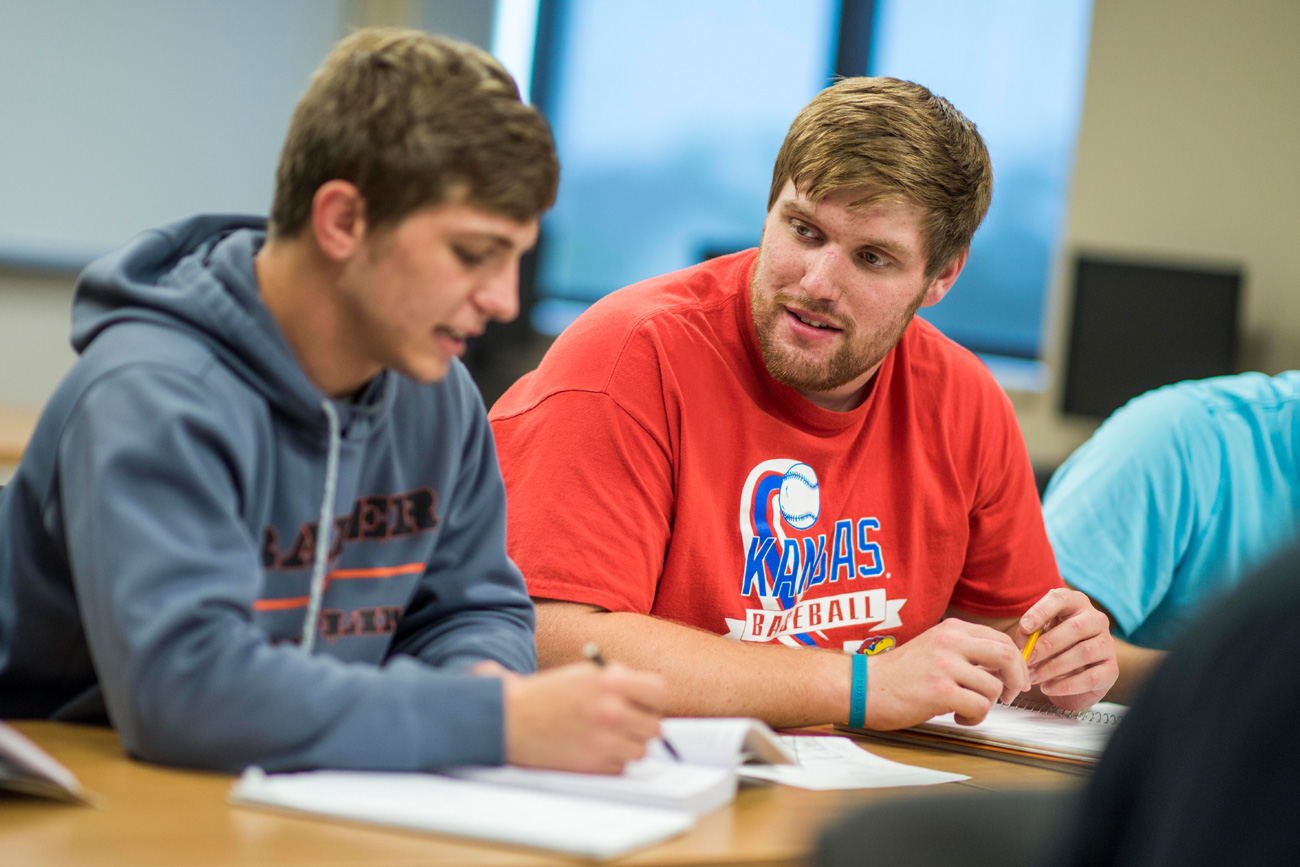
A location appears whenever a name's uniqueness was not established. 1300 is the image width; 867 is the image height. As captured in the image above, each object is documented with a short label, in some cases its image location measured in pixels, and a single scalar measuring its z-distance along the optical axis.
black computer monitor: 5.62
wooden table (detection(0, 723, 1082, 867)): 2.17
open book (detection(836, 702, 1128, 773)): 2.73
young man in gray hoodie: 2.41
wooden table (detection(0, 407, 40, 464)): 3.65
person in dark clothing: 1.18
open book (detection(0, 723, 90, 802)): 2.27
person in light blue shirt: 3.12
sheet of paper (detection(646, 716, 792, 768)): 2.53
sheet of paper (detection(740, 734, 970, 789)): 2.57
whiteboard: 5.15
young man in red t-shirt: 2.83
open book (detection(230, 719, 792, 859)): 2.32
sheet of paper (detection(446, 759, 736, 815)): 2.42
